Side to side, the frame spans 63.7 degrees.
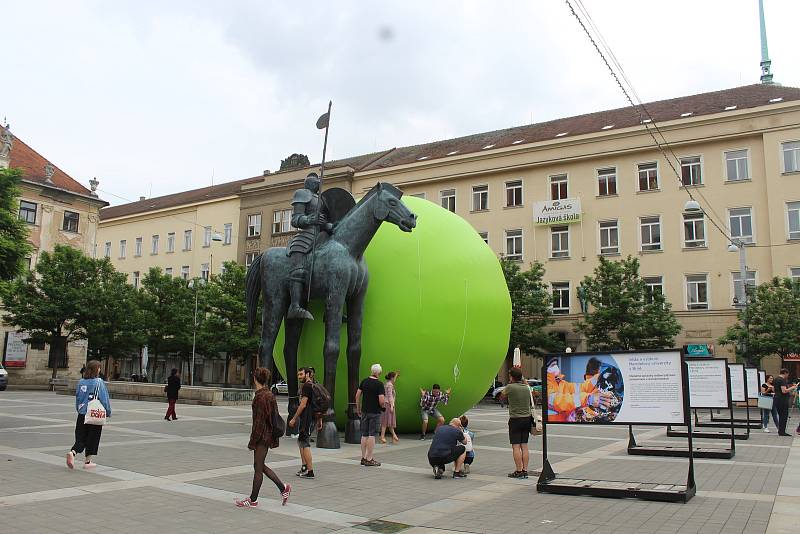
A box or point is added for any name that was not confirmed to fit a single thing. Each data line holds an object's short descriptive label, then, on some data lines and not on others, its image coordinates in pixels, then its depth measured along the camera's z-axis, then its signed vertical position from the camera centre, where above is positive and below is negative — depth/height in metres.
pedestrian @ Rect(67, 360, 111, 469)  10.46 -0.84
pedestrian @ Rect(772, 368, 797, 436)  18.08 -1.11
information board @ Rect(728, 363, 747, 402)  17.91 -0.76
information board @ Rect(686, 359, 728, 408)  14.48 -0.58
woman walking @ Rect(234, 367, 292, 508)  7.95 -1.05
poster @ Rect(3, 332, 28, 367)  45.53 +0.26
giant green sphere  14.22 +0.84
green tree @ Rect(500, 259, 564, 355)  37.88 +2.73
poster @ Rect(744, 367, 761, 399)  21.75 -0.83
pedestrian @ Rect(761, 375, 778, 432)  19.89 -1.14
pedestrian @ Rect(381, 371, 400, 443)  14.03 -1.14
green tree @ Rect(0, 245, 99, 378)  39.16 +3.32
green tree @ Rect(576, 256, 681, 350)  34.62 +2.42
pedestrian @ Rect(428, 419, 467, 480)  10.29 -1.49
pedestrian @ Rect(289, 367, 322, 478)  9.64 -1.06
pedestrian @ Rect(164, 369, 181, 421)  19.16 -1.08
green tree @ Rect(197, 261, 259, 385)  42.75 +2.46
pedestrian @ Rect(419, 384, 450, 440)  14.35 -0.98
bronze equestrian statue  13.70 +1.65
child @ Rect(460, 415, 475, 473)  10.89 -1.57
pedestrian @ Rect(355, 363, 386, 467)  11.29 -0.99
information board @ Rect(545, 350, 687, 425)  9.09 -0.45
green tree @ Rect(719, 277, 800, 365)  31.11 +1.67
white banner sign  42.59 +9.65
